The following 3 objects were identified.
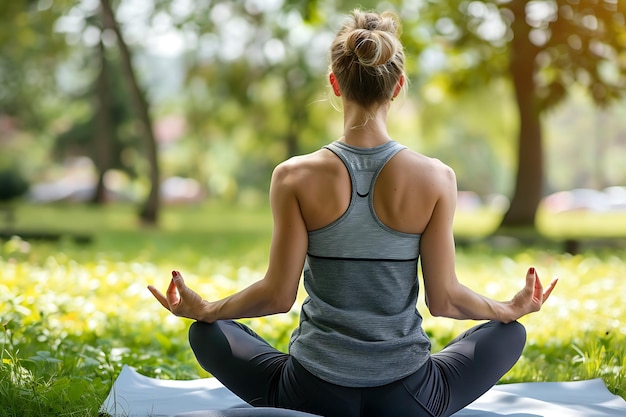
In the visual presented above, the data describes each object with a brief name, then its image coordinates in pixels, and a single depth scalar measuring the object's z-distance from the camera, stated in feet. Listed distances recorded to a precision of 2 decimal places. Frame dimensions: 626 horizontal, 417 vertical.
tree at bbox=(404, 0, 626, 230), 42.93
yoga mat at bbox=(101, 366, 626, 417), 11.28
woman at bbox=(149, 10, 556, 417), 8.80
